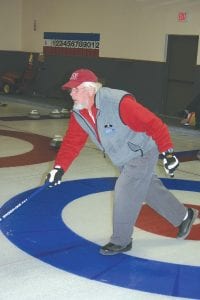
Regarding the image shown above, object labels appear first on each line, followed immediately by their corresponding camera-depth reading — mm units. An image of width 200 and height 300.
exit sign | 11952
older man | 3727
